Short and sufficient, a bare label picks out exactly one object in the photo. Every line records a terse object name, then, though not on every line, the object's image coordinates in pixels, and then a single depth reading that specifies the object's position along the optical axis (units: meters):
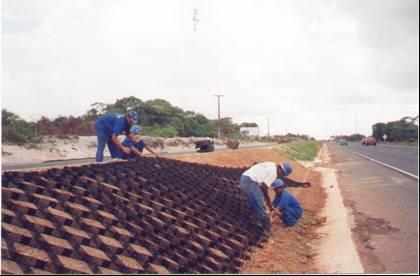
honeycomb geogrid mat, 4.41
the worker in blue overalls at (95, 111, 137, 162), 8.23
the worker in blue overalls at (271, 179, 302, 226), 8.54
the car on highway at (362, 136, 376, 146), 68.47
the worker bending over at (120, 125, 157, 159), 8.72
